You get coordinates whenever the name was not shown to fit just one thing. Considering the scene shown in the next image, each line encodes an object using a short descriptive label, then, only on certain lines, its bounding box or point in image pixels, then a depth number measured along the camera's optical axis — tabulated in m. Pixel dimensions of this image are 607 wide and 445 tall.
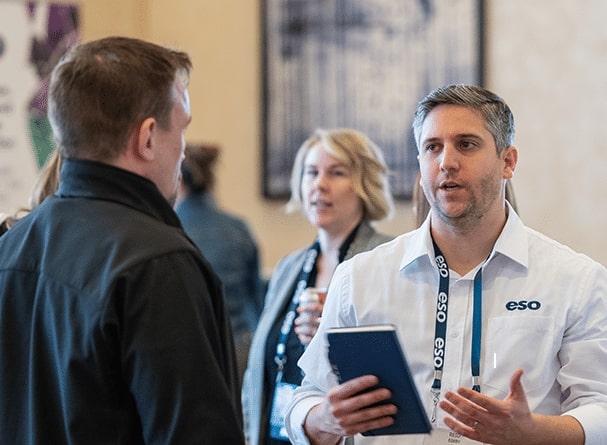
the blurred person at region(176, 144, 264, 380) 9.72
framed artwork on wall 11.52
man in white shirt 4.21
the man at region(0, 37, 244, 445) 3.38
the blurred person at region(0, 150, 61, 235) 5.74
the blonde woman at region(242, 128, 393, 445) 6.75
